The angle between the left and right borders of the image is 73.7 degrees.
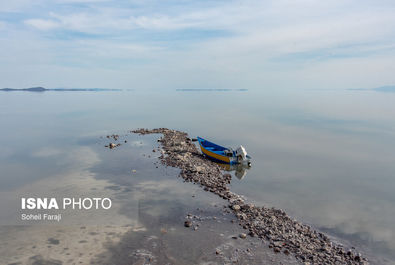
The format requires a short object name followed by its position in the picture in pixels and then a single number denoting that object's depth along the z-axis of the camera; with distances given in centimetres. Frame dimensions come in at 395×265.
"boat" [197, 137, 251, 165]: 3640
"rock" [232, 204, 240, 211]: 2179
